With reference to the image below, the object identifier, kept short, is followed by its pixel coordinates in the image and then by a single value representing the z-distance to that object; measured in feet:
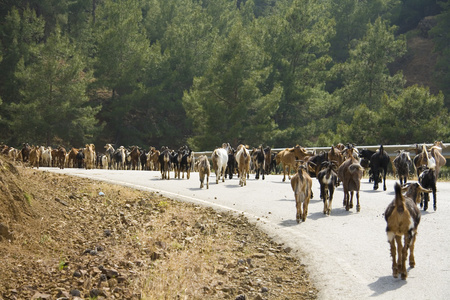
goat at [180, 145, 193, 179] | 82.74
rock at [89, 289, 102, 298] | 24.99
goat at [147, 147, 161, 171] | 105.81
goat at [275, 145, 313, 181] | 72.59
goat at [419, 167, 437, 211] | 42.98
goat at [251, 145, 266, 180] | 81.66
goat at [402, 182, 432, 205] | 29.86
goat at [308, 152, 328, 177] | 61.03
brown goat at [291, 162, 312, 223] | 40.10
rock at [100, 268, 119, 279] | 27.40
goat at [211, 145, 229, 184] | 73.67
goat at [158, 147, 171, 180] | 81.76
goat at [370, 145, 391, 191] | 58.73
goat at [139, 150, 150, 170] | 121.60
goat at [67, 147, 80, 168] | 129.43
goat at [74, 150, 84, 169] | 126.21
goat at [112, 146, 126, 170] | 126.79
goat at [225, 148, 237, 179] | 85.10
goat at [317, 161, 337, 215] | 43.47
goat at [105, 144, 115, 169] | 135.03
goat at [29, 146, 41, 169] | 118.28
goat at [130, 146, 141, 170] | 127.85
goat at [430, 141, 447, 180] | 56.88
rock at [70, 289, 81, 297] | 24.72
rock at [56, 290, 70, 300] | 24.21
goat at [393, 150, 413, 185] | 56.13
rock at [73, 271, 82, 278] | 26.86
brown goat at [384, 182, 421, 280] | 25.84
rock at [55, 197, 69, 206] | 41.87
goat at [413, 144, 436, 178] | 54.29
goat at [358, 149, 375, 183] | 67.05
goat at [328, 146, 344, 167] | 61.00
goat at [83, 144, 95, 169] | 118.73
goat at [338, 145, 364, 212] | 44.24
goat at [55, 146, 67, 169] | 124.26
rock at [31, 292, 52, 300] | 23.85
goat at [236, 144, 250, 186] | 70.38
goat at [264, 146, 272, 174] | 88.85
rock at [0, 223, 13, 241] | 29.27
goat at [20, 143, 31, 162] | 119.85
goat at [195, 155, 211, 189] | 66.33
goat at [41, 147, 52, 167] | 129.58
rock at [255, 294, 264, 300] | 25.49
